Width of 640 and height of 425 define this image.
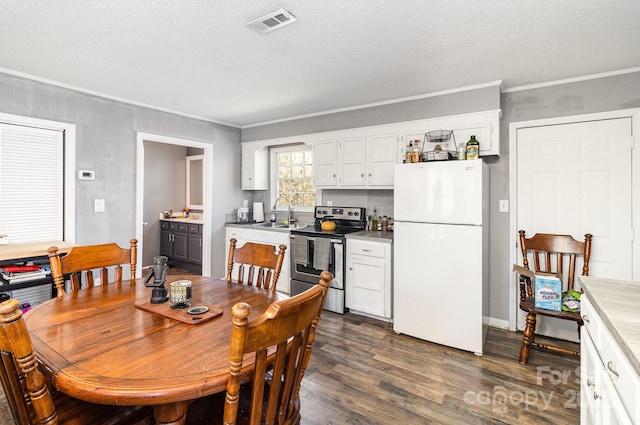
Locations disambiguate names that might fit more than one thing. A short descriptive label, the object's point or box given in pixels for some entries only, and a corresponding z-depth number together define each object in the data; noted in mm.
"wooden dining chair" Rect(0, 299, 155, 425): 845
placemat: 1411
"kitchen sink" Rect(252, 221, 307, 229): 4466
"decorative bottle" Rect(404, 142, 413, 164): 3161
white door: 2744
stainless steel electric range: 3588
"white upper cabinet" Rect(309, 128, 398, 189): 3646
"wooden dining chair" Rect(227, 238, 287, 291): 2049
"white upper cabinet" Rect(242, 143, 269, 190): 4902
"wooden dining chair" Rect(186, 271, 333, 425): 864
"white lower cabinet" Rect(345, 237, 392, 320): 3328
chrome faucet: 4761
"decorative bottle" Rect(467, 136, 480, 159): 2892
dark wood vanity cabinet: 5340
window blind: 2936
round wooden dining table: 938
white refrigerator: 2686
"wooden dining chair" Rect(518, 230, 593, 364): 2547
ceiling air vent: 1922
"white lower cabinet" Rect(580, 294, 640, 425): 930
